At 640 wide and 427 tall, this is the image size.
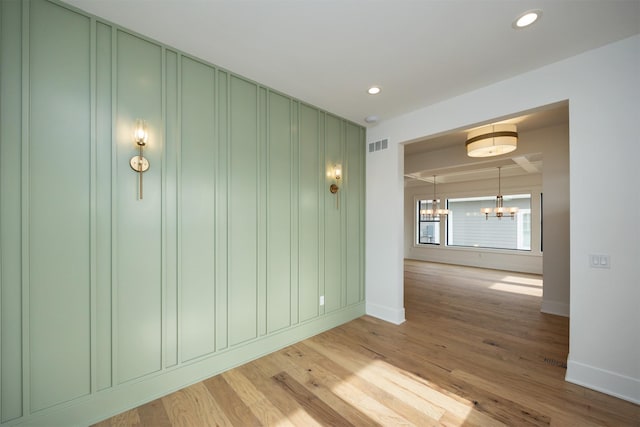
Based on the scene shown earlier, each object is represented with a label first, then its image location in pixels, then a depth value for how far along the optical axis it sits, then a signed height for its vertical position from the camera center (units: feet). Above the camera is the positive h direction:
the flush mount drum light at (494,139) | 13.21 +3.91
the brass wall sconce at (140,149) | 6.72 +1.68
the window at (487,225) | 26.89 -1.20
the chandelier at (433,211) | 30.17 +0.36
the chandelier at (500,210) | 24.97 +0.46
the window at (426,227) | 32.76 -1.60
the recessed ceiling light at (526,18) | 6.10 +4.77
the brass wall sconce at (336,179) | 11.94 +1.66
